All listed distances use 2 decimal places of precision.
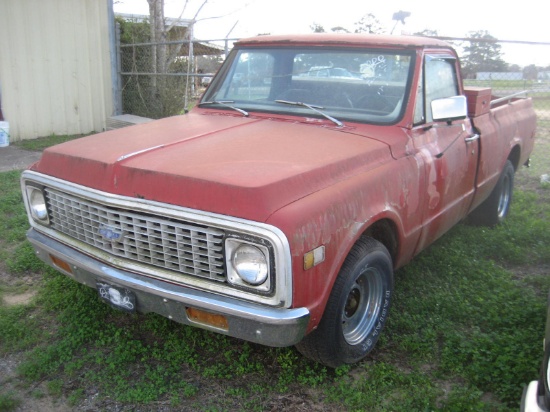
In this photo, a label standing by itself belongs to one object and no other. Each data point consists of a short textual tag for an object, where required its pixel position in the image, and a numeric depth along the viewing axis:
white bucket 8.95
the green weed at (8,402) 2.77
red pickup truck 2.51
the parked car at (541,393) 1.86
